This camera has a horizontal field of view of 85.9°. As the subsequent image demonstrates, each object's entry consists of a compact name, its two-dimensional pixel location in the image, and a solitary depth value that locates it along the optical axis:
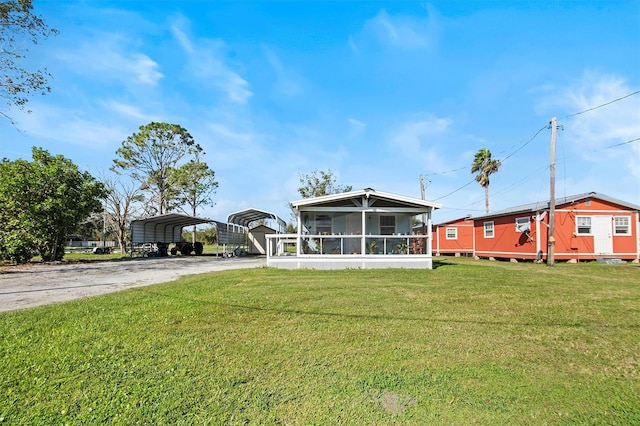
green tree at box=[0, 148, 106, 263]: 15.83
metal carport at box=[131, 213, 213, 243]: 21.42
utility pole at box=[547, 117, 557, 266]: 15.01
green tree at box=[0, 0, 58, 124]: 12.07
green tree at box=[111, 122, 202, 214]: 29.39
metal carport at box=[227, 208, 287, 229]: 21.39
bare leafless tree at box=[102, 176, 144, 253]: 29.41
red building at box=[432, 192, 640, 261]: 16.48
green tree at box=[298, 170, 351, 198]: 37.50
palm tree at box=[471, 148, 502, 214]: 29.22
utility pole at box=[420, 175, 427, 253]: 25.62
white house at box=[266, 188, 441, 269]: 12.84
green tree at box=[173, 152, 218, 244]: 31.03
